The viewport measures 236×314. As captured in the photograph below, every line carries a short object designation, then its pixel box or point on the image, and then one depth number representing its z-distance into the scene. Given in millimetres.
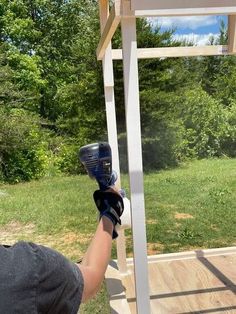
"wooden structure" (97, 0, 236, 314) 1581
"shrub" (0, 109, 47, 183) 8631
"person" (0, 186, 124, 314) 674
